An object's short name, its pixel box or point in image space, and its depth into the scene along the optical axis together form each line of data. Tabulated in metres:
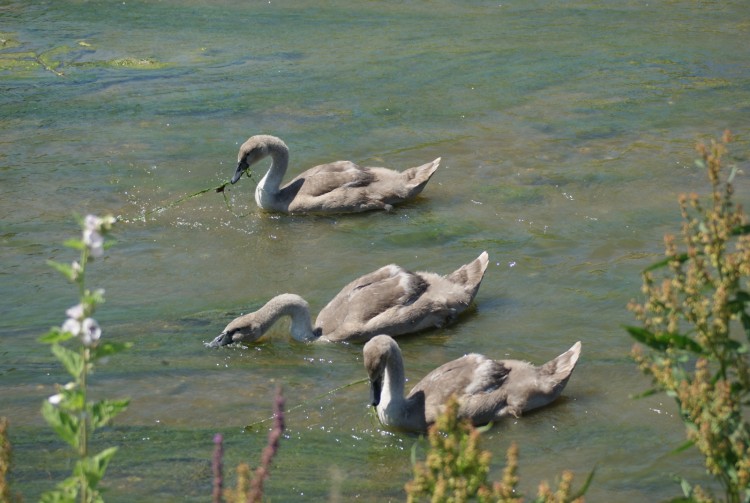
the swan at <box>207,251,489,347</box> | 16.67
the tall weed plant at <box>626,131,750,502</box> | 7.60
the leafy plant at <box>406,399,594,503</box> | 6.55
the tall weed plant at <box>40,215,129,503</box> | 6.03
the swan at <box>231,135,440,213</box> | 21.47
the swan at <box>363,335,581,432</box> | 14.25
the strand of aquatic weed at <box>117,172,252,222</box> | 21.32
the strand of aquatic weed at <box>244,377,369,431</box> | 13.90
